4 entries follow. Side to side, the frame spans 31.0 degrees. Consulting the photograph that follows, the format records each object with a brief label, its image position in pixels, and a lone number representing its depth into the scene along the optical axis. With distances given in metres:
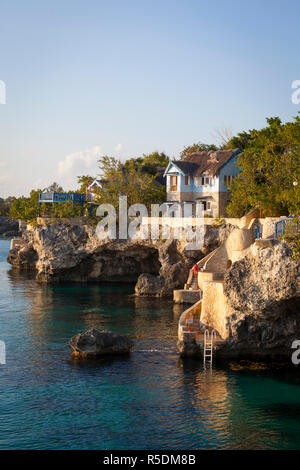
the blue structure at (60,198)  82.19
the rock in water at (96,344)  36.19
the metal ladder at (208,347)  34.69
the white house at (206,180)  74.56
